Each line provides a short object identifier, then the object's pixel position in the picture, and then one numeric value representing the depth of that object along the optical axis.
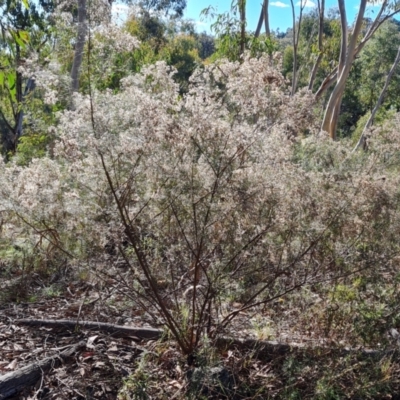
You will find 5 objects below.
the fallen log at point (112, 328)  3.30
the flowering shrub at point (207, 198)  2.58
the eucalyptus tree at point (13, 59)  2.14
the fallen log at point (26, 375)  2.69
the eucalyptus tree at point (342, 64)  8.60
